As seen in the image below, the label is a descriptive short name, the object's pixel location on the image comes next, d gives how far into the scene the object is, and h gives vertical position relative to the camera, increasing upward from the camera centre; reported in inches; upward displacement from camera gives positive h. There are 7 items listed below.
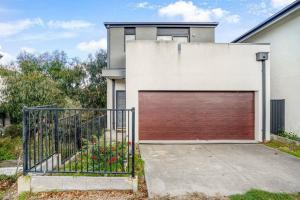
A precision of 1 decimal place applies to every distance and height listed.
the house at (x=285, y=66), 291.7 +60.7
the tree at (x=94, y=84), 519.6 +48.0
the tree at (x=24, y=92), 305.6 +13.9
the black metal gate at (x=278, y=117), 316.8 -29.8
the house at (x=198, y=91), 287.1 +15.1
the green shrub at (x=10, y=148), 230.0 -67.1
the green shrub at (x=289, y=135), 285.7 -57.9
